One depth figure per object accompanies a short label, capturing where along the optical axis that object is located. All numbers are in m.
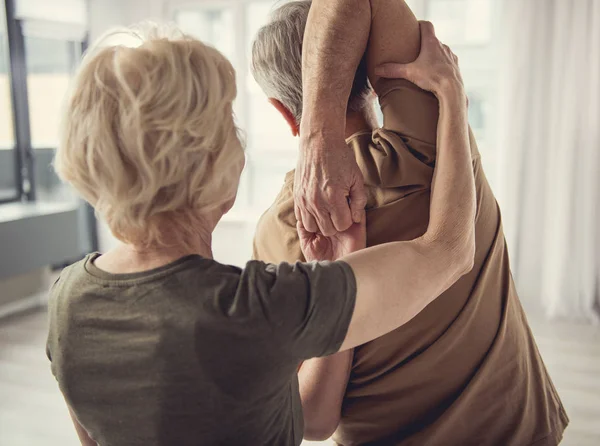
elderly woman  0.66
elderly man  0.92
